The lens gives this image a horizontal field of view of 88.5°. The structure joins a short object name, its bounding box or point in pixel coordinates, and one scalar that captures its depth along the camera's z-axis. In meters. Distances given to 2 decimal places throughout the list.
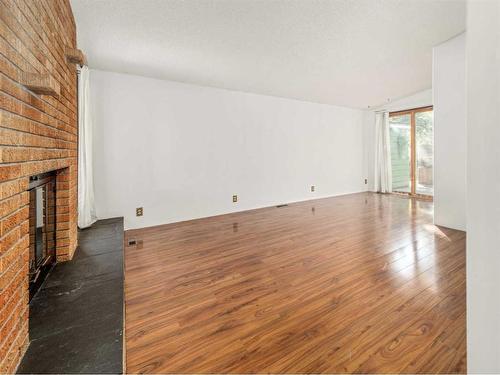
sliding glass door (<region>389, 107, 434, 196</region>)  5.78
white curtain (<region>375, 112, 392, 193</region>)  6.47
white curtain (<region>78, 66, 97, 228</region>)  3.00
